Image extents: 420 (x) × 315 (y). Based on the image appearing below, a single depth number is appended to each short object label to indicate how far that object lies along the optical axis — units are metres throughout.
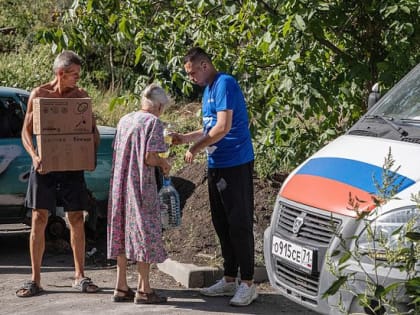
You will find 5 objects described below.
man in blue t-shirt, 11.81
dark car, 15.32
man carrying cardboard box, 12.73
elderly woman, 11.83
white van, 8.79
